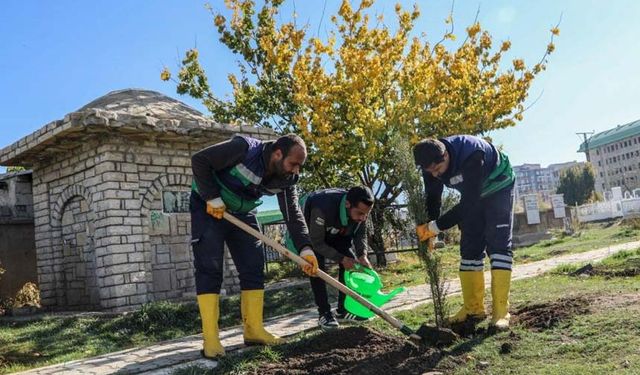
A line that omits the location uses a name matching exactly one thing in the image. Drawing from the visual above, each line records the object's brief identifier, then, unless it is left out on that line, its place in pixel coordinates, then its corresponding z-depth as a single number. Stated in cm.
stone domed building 831
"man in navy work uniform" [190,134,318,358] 449
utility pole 5919
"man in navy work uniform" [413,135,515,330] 459
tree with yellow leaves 1148
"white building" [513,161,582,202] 14988
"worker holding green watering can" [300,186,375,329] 528
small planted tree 459
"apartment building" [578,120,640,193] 8556
